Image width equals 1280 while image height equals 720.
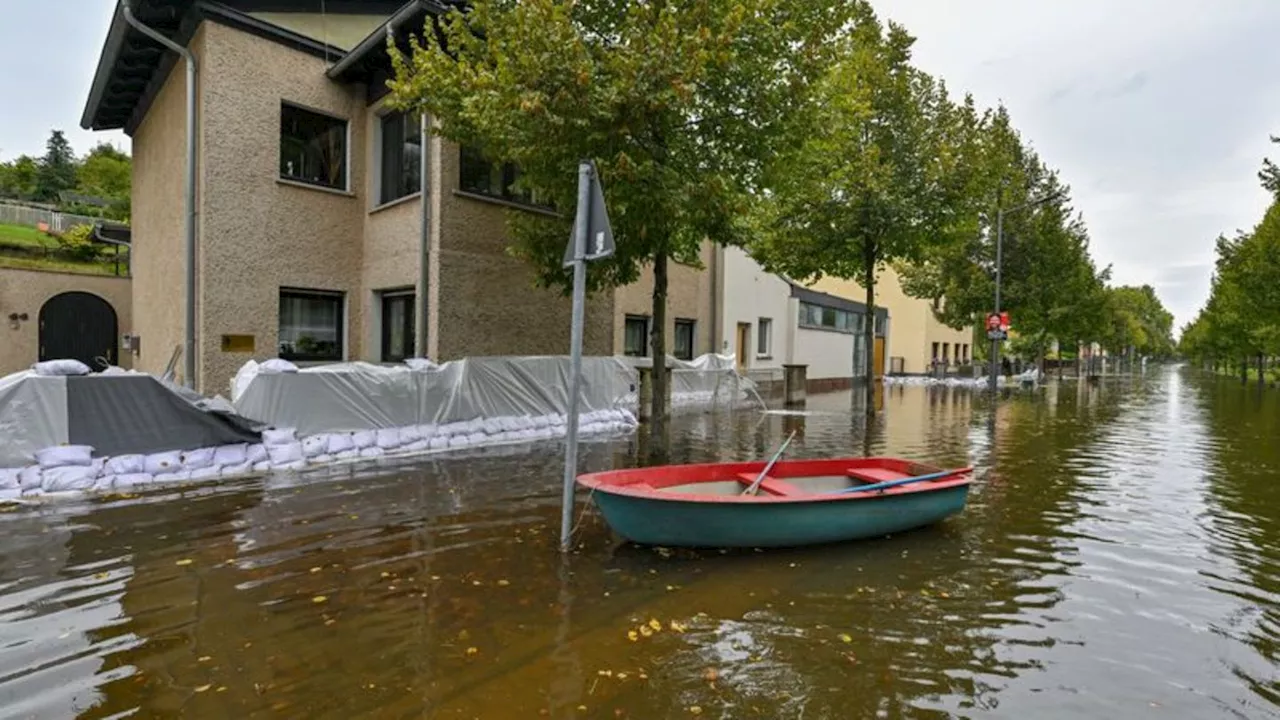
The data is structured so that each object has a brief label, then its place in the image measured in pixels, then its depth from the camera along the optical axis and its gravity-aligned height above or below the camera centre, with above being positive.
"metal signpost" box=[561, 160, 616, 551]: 5.53 +0.95
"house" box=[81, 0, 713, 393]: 11.49 +2.73
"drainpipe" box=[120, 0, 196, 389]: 11.23 +2.47
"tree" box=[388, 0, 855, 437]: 8.22 +3.42
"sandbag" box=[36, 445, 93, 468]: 7.33 -1.16
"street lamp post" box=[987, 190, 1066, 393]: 26.27 +1.19
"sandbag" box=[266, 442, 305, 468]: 8.98 -1.34
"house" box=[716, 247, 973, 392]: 22.52 +1.58
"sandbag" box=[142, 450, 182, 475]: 7.95 -1.31
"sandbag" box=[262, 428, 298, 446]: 9.06 -1.12
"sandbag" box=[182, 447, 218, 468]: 8.22 -1.31
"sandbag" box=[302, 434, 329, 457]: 9.34 -1.27
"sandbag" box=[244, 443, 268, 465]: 8.77 -1.31
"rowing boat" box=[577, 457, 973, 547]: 5.59 -1.25
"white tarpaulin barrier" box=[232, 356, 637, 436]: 9.37 -0.60
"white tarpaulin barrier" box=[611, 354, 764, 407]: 18.00 -0.61
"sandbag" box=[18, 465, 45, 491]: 7.13 -1.36
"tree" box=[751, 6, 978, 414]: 16.25 +4.27
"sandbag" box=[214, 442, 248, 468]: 8.48 -1.30
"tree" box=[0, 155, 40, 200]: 46.03 +12.14
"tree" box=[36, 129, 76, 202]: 46.53 +12.81
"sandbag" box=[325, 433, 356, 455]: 9.59 -1.28
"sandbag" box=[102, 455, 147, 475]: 7.70 -1.30
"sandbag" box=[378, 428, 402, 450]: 10.20 -1.26
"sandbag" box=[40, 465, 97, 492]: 7.23 -1.39
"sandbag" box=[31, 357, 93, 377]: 7.59 -0.21
